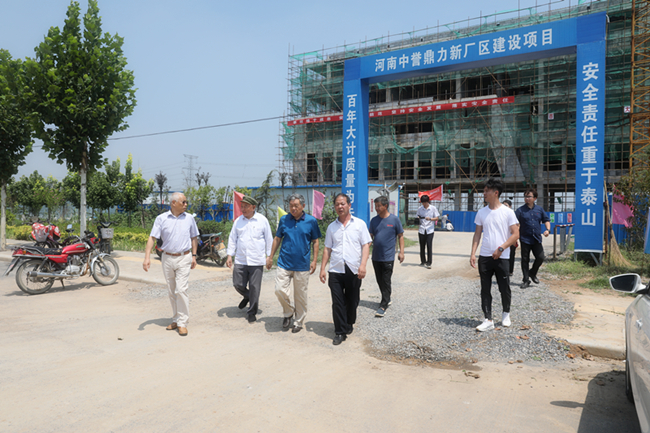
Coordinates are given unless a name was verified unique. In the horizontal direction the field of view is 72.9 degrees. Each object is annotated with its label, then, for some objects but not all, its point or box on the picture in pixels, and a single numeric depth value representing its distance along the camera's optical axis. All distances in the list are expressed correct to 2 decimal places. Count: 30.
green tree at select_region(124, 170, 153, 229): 23.03
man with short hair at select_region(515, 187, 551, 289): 7.85
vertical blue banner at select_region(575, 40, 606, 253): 10.26
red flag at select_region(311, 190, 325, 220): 15.63
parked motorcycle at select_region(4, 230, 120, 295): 7.79
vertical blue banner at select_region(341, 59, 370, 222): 13.70
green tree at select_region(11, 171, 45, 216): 27.53
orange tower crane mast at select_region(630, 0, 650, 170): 22.63
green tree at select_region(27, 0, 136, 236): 11.07
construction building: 27.61
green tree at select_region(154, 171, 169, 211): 29.94
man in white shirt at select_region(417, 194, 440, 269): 10.20
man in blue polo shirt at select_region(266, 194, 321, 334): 5.33
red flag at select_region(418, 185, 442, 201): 23.59
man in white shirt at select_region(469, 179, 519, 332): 5.15
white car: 2.22
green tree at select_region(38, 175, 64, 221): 26.56
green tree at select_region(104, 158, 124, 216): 22.12
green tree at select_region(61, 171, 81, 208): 26.61
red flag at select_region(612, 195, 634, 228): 11.52
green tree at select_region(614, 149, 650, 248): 10.36
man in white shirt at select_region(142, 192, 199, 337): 5.34
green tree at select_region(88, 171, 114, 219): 21.45
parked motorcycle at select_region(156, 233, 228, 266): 10.94
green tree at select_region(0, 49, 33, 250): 12.44
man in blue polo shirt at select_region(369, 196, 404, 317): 6.21
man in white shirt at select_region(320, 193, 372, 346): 5.00
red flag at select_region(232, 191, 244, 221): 11.86
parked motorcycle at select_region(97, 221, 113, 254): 10.66
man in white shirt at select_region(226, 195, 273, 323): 5.81
